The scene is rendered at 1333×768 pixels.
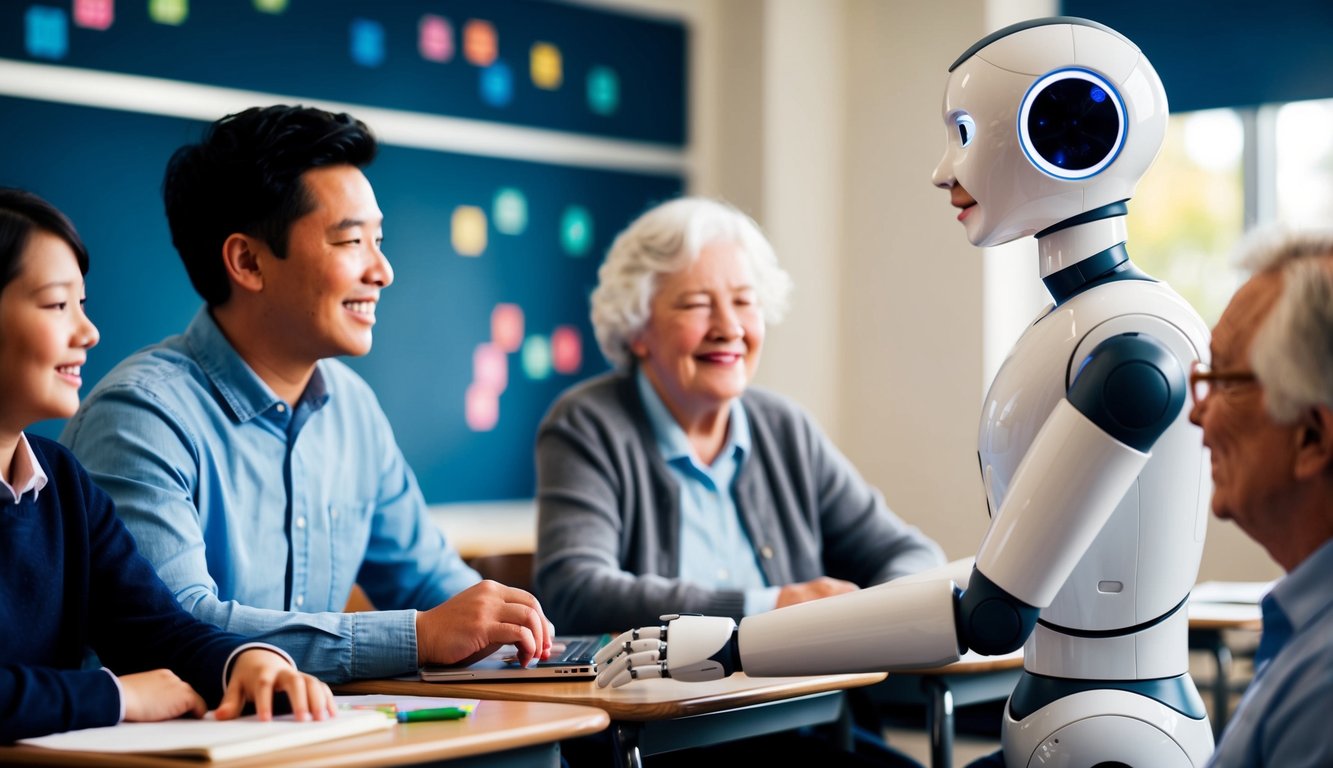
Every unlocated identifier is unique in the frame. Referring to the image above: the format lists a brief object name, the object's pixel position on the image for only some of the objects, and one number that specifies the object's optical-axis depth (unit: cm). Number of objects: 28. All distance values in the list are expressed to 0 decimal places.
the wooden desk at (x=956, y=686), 212
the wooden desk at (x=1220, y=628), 264
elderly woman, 268
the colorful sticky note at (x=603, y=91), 512
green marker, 147
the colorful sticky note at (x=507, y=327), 487
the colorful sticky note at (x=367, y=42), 455
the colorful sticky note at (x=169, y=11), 410
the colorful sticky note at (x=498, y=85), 486
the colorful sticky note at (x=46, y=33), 388
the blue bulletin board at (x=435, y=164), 399
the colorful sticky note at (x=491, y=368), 482
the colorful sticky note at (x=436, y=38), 470
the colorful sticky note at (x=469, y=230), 475
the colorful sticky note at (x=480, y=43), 480
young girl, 143
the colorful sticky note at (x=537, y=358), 497
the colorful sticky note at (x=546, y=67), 497
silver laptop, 182
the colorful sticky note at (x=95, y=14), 396
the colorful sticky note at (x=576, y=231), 506
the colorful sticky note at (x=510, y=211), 488
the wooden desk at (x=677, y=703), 166
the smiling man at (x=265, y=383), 201
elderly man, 114
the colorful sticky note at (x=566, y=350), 507
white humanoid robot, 151
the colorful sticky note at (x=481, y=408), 480
